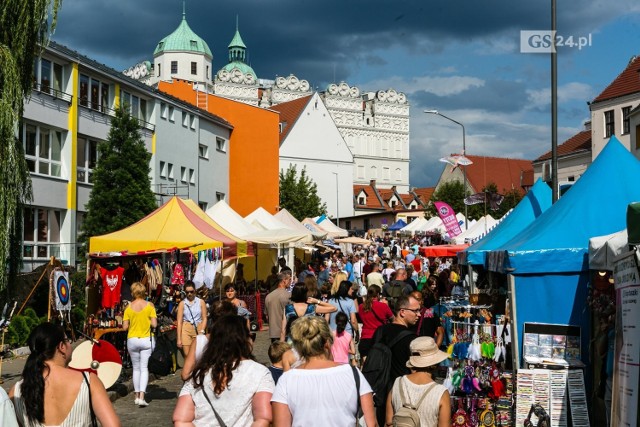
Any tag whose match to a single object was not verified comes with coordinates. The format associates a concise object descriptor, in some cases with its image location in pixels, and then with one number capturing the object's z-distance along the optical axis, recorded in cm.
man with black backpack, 779
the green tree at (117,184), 3156
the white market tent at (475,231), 3147
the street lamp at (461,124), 3763
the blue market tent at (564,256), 1066
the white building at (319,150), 10116
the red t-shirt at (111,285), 1789
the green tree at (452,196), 8938
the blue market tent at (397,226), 6356
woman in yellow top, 1230
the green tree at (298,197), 7981
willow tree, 1451
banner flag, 3127
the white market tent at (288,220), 3503
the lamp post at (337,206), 9375
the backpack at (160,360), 1226
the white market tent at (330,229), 4100
